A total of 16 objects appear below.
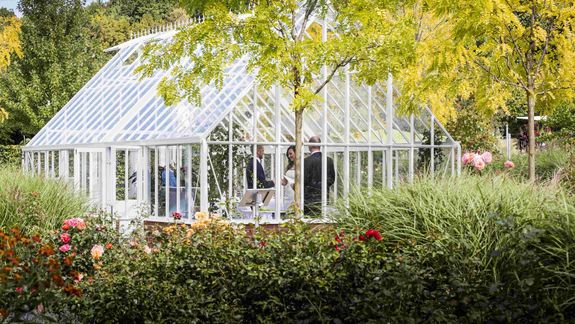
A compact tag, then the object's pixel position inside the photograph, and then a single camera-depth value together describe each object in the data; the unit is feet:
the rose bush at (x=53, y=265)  20.83
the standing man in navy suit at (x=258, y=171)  49.42
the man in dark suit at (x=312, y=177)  51.06
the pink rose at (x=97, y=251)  26.27
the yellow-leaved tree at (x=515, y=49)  45.47
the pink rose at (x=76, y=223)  28.81
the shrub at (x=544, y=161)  63.36
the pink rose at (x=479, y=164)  44.01
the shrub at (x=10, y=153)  87.51
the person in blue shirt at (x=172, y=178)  51.67
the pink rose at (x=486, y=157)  45.34
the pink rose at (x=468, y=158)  45.09
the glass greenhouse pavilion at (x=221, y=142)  48.55
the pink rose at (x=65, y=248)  27.30
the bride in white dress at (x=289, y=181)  50.26
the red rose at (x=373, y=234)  21.79
